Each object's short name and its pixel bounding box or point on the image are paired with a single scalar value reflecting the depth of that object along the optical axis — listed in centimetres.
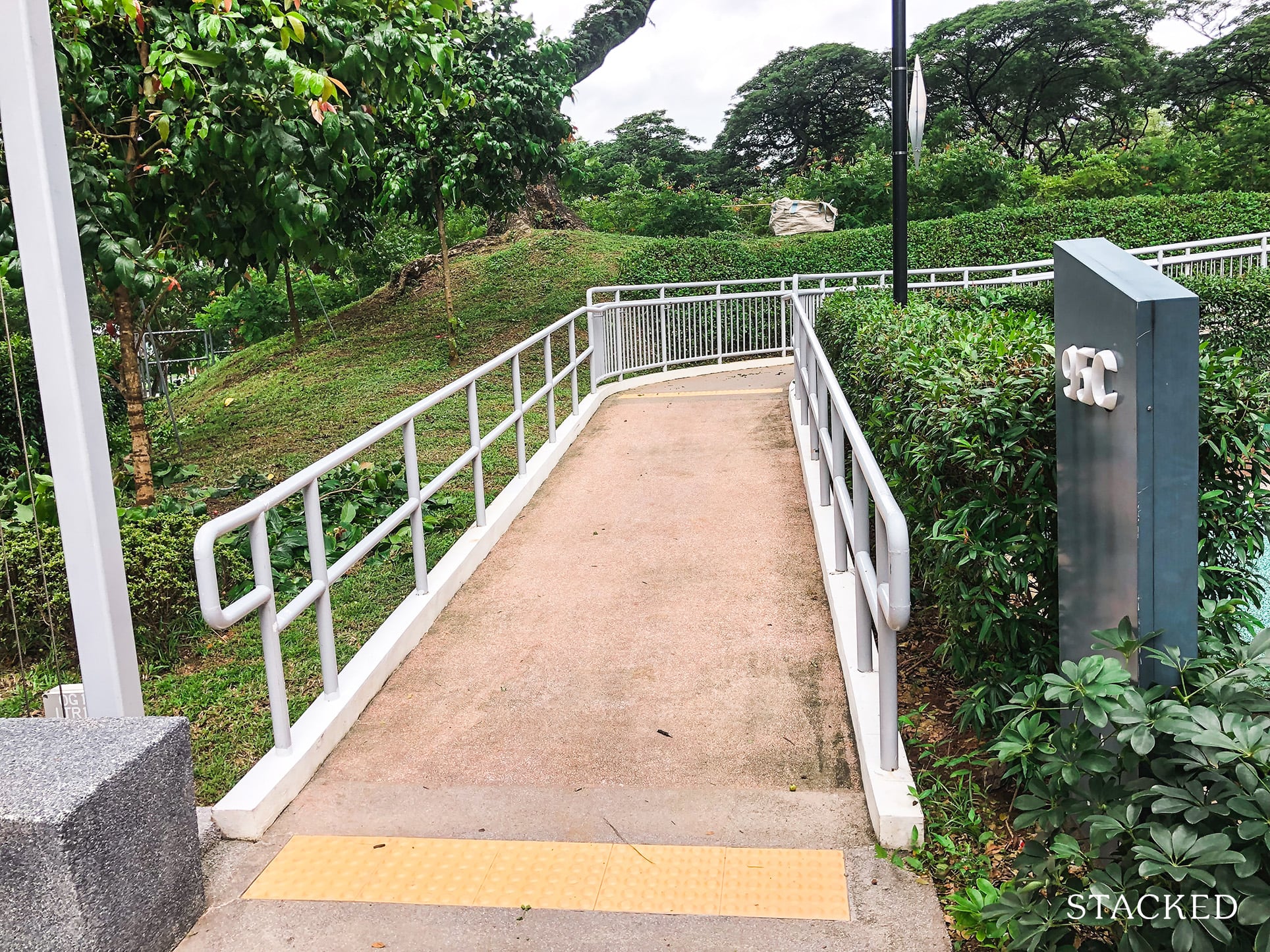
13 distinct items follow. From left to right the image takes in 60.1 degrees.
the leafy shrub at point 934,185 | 2608
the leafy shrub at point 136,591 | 536
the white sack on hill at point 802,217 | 2552
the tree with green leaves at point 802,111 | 4491
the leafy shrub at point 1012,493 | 306
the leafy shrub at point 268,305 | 2480
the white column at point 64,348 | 303
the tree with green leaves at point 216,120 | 605
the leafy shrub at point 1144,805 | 208
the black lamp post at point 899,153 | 909
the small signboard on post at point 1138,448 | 246
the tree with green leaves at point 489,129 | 1373
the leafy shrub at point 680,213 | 2572
